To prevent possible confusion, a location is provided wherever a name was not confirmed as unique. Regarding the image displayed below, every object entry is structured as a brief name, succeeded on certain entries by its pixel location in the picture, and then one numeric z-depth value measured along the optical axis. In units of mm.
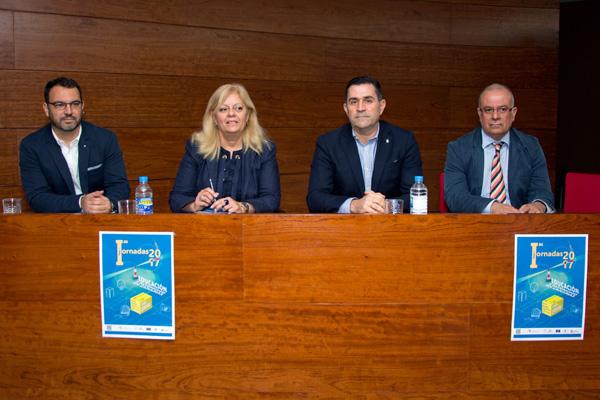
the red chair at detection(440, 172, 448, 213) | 2907
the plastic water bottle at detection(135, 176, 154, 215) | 2096
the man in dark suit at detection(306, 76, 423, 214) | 2834
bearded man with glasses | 2863
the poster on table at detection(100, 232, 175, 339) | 2025
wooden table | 2014
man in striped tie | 2688
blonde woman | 2762
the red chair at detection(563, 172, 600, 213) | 2707
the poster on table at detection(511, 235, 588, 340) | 2014
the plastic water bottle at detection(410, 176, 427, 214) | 2092
